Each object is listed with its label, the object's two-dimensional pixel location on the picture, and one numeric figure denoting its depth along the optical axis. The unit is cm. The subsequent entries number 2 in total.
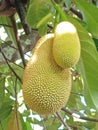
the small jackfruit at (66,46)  80
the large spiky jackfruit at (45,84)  82
